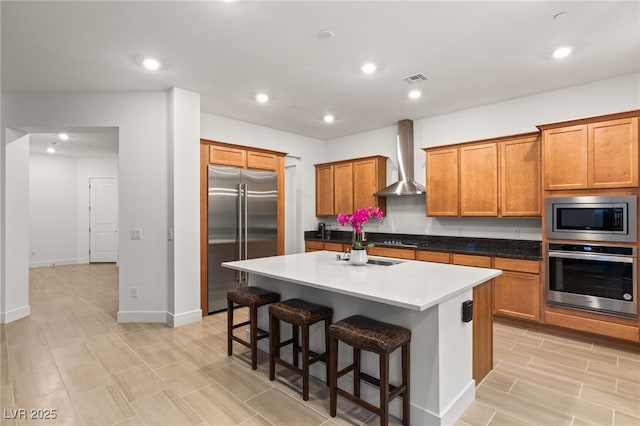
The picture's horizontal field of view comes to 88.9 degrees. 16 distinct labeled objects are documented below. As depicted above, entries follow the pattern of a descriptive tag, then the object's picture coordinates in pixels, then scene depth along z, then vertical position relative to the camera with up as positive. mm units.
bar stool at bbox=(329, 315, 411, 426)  1835 -817
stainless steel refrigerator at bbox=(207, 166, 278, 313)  4367 -127
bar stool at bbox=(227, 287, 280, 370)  2758 -799
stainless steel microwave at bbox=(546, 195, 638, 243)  3068 -65
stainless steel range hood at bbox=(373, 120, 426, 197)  5105 +889
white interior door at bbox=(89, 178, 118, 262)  8328 -195
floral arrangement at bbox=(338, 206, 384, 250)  2955 -78
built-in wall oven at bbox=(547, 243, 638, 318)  3088 -663
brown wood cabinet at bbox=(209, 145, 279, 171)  4474 +806
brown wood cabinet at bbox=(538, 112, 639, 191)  3080 +584
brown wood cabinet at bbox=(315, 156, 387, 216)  5430 +501
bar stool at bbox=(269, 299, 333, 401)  2322 -863
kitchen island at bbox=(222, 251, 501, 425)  1929 -678
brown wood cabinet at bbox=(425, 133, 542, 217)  3896 +443
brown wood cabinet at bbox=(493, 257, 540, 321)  3623 -889
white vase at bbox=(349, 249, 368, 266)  2896 -400
